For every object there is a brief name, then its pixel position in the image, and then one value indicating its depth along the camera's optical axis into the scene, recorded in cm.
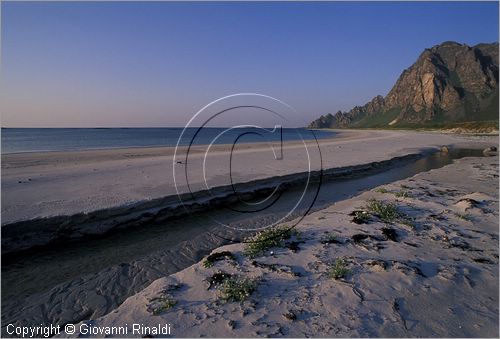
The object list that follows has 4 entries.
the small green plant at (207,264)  710
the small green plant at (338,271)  640
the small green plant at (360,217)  986
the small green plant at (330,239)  827
